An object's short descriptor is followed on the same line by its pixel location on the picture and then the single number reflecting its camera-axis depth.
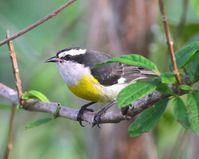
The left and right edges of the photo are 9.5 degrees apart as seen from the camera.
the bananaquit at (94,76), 6.52
